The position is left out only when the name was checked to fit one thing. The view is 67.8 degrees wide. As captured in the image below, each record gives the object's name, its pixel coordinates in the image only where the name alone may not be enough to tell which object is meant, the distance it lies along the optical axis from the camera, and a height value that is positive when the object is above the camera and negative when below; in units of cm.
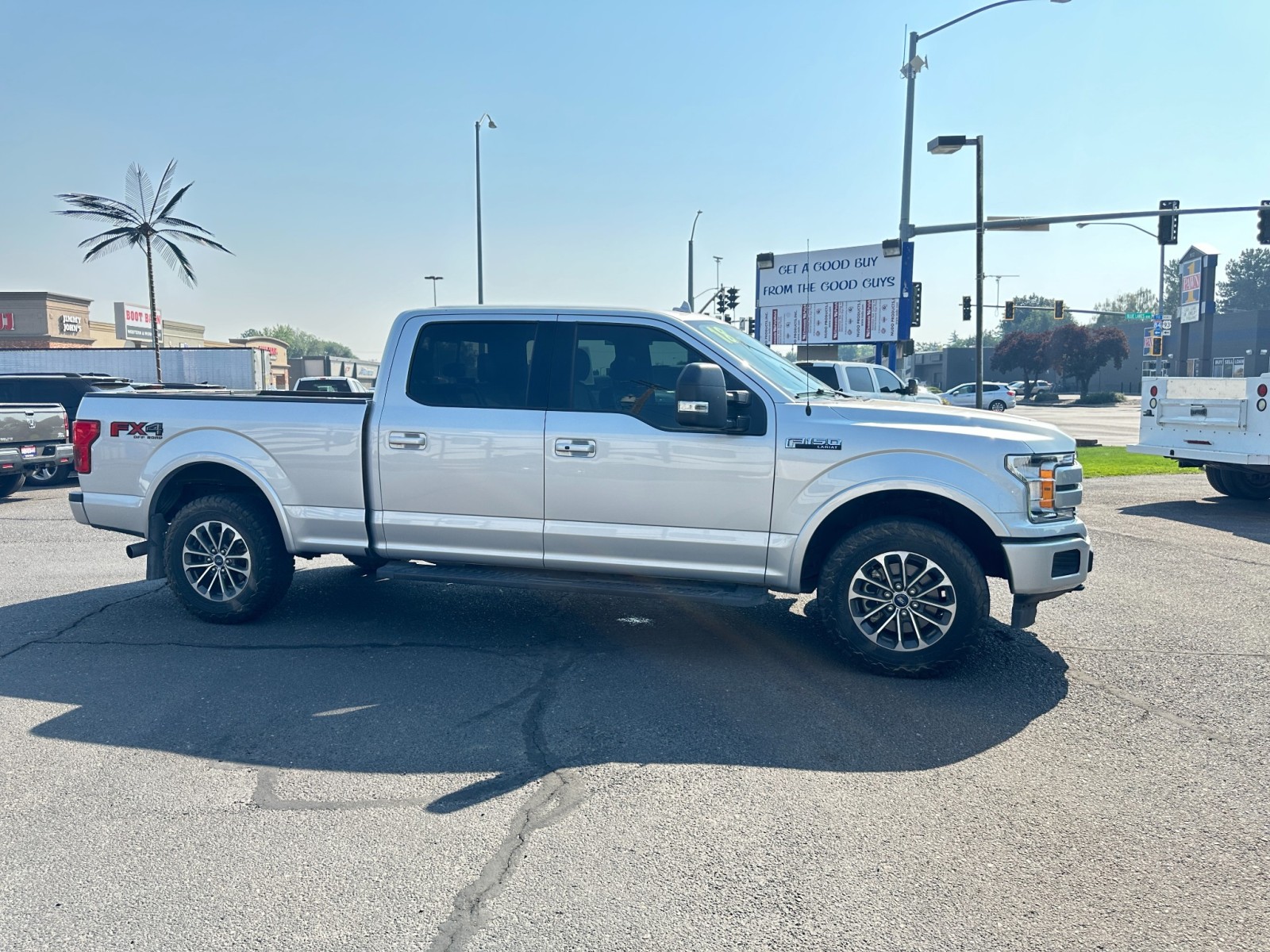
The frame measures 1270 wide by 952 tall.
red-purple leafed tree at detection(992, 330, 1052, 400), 7294 +242
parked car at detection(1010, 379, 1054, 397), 7069 -20
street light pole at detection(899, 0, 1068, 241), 2108 +621
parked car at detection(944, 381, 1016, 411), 4600 -58
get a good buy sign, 2436 +239
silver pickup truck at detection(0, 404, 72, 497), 1305 -73
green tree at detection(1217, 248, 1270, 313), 13238 +1447
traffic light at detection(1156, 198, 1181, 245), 2519 +411
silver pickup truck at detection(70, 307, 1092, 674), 527 -58
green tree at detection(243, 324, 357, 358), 17650 +1036
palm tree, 2703 +469
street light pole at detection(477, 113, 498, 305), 3231 +390
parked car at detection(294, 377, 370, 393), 2000 +13
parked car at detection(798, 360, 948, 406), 1888 +16
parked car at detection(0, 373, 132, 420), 1567 +1
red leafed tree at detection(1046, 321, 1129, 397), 7000 +264
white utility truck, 1128 -55
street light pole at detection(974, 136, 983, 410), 2103 +282
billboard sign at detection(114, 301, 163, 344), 5384 +384
